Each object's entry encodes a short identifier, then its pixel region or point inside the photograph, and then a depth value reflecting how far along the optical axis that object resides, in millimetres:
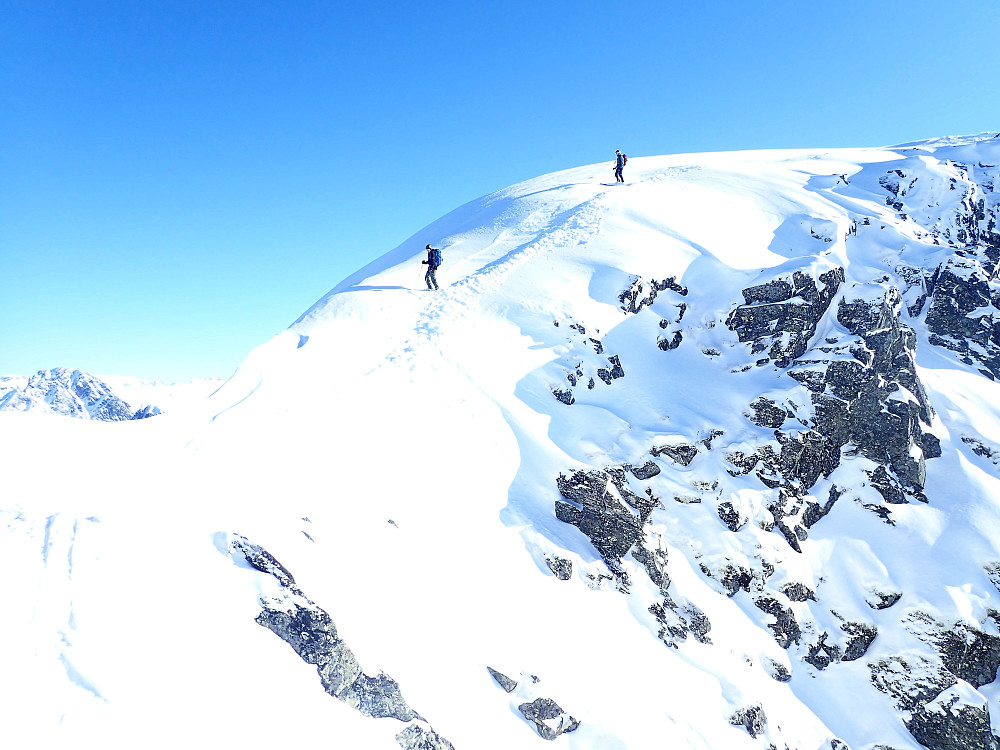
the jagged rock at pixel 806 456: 17188
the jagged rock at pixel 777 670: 13805
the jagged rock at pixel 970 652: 13812
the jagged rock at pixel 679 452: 16797
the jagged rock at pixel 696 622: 13688
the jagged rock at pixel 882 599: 15109
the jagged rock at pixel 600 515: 14570
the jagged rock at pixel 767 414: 17844
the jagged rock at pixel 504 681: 10961
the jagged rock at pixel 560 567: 13602
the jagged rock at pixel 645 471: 16328
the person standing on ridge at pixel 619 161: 30250
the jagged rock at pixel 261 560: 9344
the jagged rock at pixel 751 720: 12266
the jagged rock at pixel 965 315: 22828
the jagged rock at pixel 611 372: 19078
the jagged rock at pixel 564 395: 18203
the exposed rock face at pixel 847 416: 17031
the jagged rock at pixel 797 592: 15125
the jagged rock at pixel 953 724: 12867
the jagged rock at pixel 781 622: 14508
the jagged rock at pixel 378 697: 8773
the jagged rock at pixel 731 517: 15719
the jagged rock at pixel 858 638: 14445
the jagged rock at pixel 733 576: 14992
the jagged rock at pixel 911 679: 13492
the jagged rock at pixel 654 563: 14328
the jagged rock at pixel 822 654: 14311
